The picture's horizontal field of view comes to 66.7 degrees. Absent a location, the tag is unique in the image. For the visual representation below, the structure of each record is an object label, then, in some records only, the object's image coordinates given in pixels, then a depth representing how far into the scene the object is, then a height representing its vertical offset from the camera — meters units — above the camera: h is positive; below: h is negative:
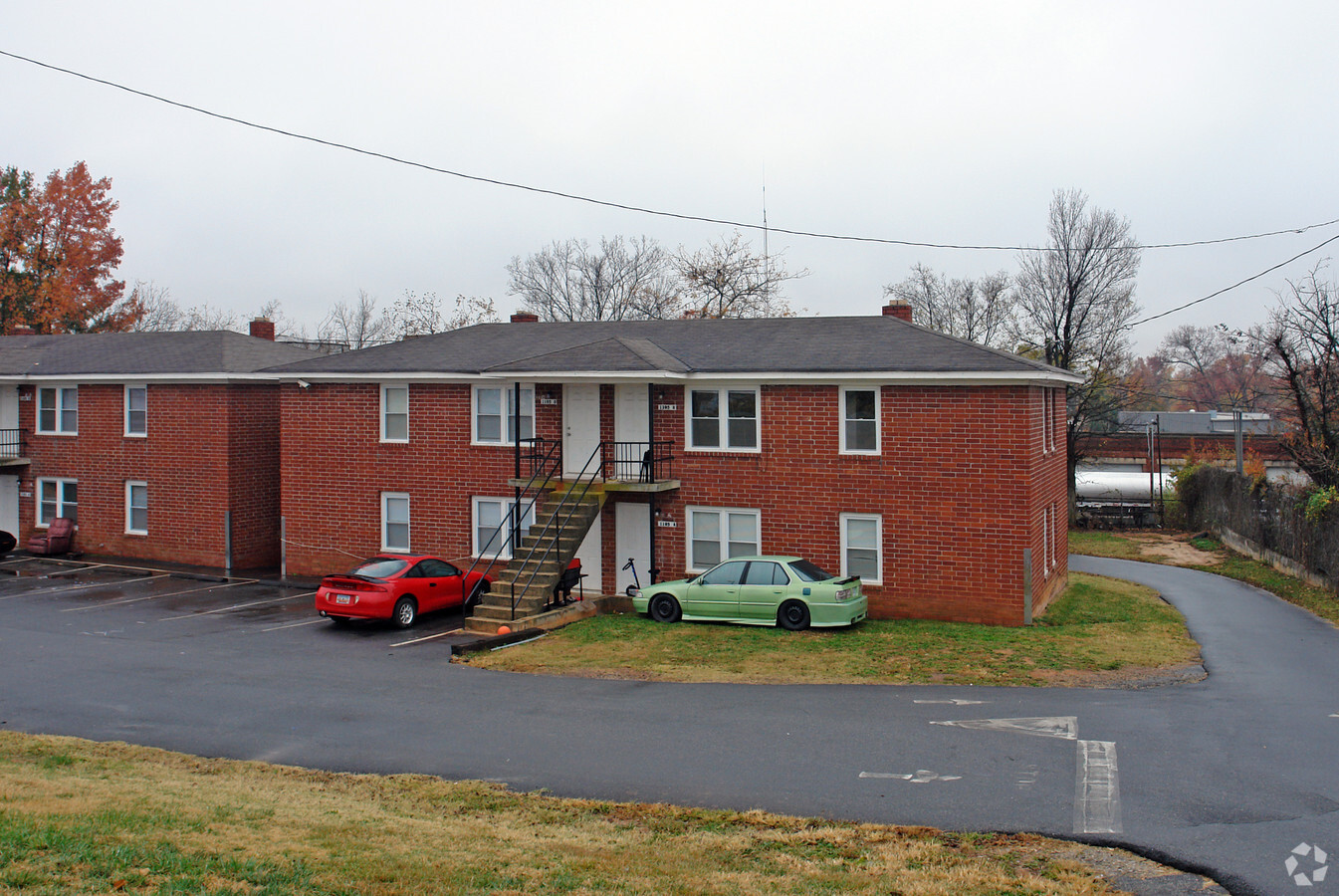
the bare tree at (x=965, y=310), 61.00 +9.99
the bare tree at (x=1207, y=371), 87.74 +9.18
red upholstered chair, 29.16 -1.81
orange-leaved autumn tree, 54.72 +12.24
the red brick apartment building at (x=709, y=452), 19.58 +0.40
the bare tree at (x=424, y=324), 64.28 +9.84
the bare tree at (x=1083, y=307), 45.94 +7.29
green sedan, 18.48 -2.39
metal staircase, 19.22 -1.77
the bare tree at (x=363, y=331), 80.12 +11.38
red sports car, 19.20 -2.29
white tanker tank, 45.84 -1.41
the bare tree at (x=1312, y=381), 29.94 +2.55
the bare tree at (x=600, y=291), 63.31 +11.86
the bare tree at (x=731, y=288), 54.47 +9.83
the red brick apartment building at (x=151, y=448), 27.42 +0.78
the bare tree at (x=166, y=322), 77.66 +12.51
